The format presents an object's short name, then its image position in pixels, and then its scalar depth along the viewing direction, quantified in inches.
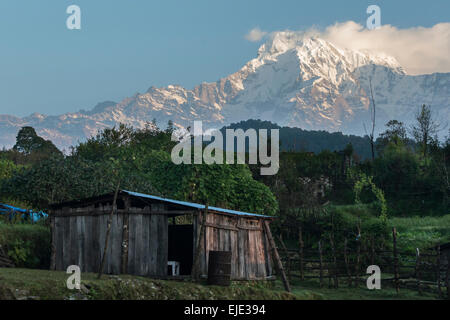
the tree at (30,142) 3663.9
